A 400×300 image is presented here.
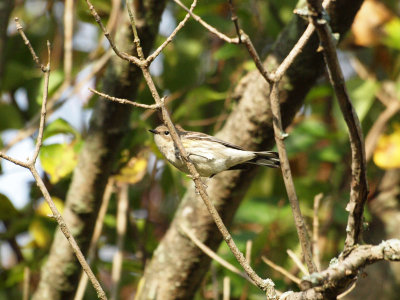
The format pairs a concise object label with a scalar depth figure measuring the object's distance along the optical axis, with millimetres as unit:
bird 5914
